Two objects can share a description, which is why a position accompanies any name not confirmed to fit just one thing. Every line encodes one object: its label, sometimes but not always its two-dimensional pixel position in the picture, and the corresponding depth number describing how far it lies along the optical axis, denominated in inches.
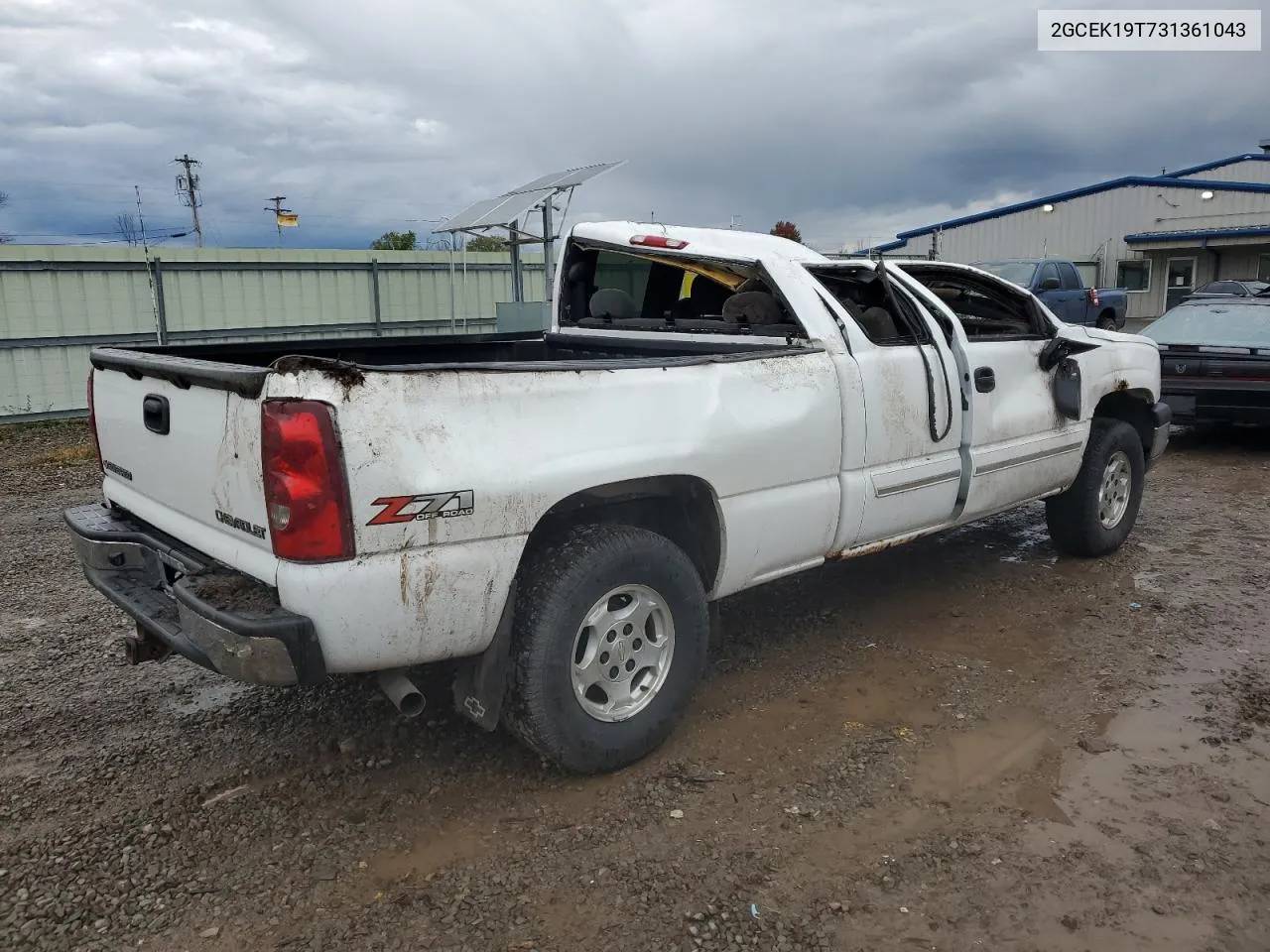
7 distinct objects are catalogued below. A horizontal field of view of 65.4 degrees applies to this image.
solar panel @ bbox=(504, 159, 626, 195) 512.7
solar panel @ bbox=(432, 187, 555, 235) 520.7
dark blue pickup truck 677.9
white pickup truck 106.8
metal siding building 1154.0
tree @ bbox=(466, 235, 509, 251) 972.6
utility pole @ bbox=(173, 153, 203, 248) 1941.4
